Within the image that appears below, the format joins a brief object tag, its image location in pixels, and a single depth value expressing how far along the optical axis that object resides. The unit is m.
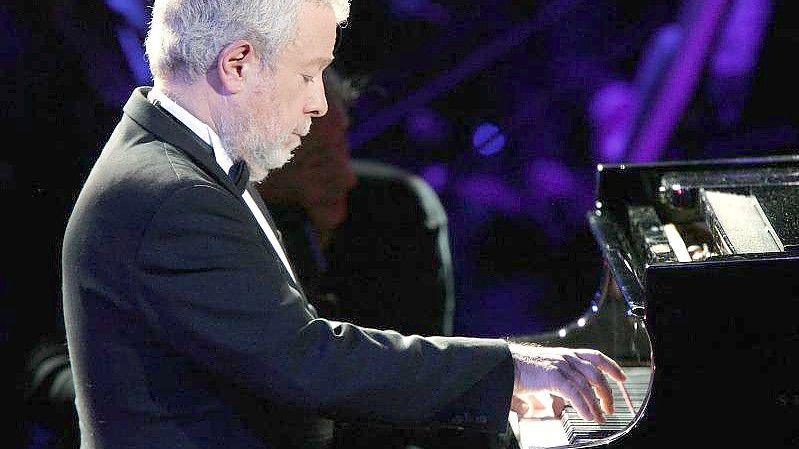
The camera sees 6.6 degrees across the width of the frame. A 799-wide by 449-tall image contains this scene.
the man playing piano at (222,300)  7.95
